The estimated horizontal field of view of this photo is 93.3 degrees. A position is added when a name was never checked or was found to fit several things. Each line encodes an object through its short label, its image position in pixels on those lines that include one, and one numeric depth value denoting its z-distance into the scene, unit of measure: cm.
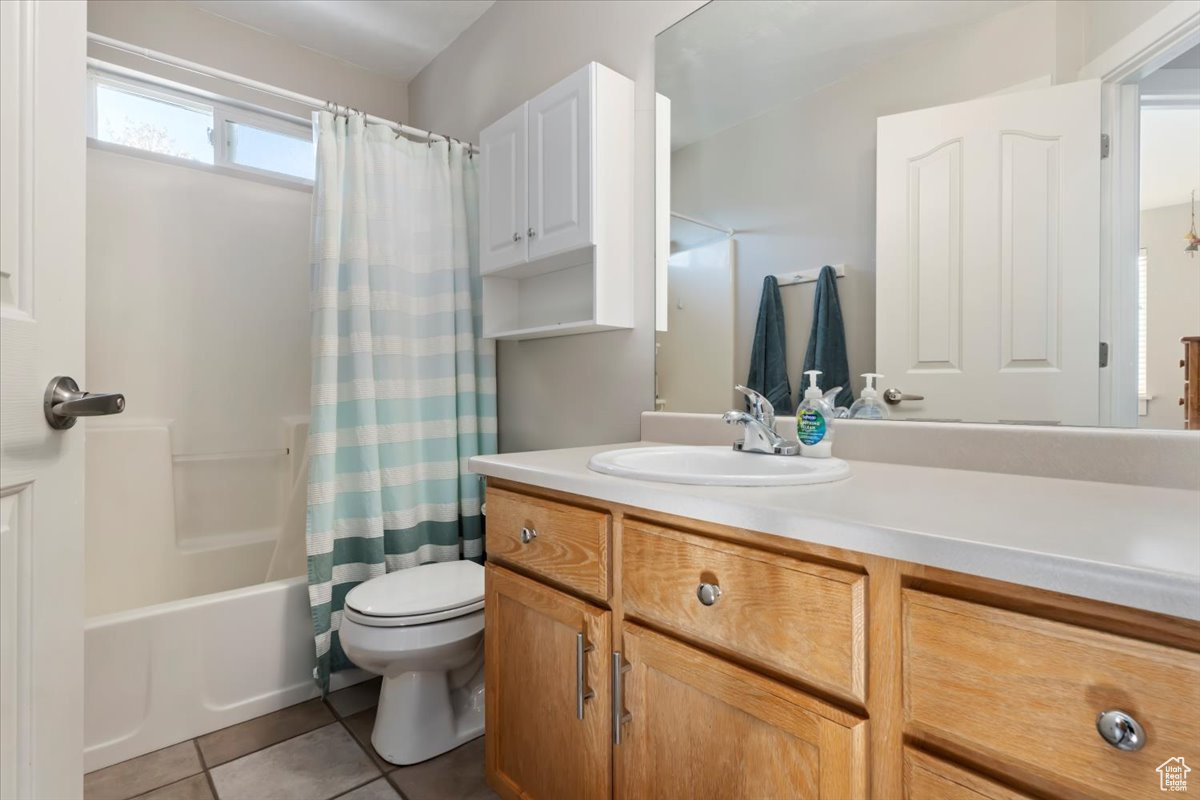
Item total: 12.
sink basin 92
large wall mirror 96
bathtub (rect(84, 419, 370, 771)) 155
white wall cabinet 167
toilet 148
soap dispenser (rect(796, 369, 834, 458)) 118
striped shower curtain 185
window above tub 206
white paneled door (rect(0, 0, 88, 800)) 63
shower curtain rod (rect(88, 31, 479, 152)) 167
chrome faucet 123
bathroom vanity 52
